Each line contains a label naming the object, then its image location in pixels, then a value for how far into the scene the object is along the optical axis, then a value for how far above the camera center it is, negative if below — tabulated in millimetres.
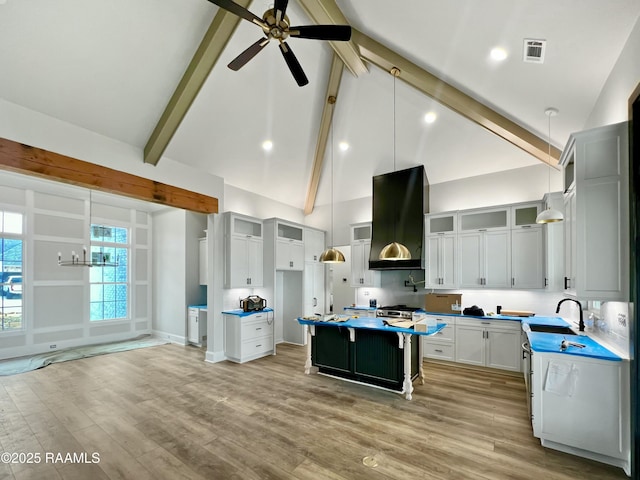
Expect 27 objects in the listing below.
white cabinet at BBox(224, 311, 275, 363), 5406 -1738
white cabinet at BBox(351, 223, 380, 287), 6531 -327
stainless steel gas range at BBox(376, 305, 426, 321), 5584 -1309
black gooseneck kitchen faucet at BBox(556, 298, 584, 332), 3507 -966
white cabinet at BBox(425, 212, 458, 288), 5508 -111
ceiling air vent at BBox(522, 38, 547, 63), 2855 +1935
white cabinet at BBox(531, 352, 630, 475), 2432 -1419
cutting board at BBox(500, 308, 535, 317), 4855 -1154
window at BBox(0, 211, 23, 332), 5863 -500
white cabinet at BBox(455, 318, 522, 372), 4660 -1630
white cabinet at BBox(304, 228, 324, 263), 7117 +15
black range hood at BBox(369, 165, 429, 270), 5723 +628
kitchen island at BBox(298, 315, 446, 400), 3857 -1541
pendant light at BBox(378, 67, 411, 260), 3625 -107
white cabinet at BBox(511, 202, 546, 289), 4734 -68
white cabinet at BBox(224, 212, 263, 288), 5629 -133
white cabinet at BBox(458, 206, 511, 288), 5031 -70
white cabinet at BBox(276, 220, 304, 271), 6379 -31
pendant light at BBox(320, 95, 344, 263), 4480 -189
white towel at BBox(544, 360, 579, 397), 2602 -1204
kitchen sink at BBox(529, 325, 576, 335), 3790 -1142
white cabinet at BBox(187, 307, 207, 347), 6680 -1872
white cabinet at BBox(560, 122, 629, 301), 2480 +272
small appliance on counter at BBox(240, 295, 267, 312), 5648 -1146
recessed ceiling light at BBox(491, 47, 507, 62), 3127 +2054
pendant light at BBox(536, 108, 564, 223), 3582 +352
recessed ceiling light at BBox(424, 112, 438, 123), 4898 +2140
